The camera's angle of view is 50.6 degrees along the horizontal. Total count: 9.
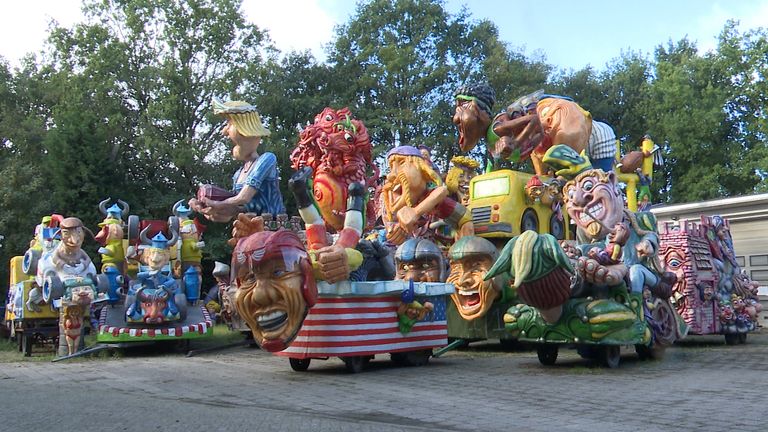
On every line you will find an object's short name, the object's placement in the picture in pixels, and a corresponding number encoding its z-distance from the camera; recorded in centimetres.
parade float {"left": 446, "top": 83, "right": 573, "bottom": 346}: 1218
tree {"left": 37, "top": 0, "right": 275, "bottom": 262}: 2909
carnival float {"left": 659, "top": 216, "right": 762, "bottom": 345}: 1406
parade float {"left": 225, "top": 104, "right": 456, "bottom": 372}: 888
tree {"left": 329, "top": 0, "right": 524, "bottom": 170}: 3006
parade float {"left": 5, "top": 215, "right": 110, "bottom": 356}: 1383
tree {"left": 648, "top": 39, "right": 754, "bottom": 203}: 3086
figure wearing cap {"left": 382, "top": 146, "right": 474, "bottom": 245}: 1209
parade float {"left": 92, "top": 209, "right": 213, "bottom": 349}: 1393
